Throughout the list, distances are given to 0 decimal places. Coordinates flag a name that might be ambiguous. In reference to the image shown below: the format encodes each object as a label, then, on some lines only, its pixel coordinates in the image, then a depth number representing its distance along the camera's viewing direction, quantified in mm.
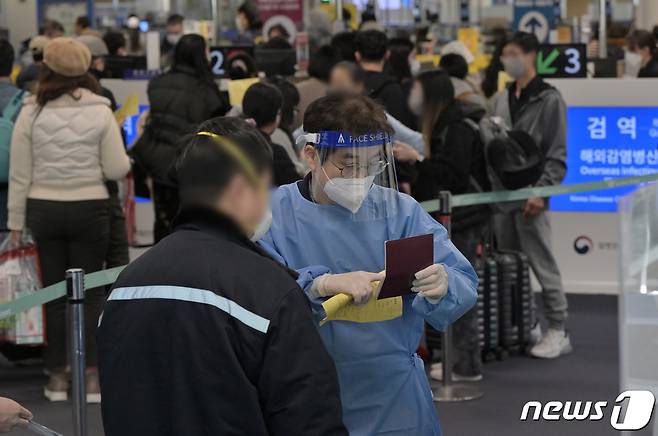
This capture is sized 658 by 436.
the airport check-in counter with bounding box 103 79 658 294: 16844
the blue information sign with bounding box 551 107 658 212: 16781
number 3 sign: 17875
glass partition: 7586
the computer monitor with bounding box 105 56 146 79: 20797
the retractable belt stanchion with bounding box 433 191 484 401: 11930
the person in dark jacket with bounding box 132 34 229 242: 14211
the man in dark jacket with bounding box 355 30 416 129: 13687
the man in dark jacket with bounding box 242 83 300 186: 11820
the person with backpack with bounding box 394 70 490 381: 12703
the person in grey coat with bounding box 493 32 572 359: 13977
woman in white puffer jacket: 11711
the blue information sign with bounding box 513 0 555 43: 26469
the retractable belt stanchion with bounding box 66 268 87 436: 8133
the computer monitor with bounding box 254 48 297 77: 19000
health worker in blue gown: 5816
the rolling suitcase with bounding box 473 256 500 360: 13437
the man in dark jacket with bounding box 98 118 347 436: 4129
